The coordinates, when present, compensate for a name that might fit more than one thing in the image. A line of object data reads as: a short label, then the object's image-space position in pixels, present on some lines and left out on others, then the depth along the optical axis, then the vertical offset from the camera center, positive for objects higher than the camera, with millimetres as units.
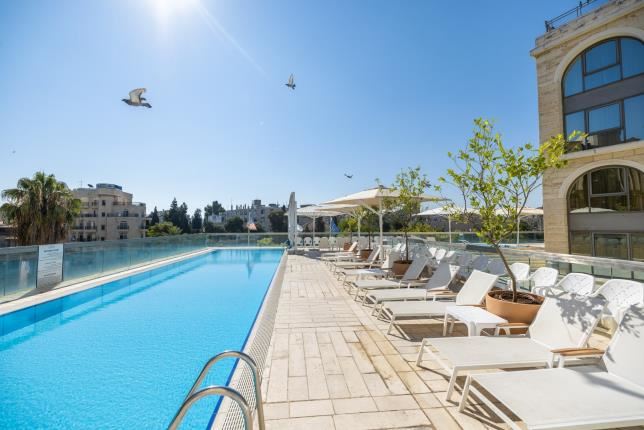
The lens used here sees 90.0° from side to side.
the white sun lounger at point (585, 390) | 1849 -1077
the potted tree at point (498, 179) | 4004 +683
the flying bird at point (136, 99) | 10031 +4089
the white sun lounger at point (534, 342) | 2619 -1056
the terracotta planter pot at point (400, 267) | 7629 -894
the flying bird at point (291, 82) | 11844 +5453
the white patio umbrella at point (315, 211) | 17578 +1031
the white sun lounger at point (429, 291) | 5289 -1048
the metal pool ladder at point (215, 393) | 1313 -760
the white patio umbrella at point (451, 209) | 5358 +351
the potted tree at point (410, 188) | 8805 +1146
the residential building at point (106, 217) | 61344 +2439
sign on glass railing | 7789 -889
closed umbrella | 16828 +460
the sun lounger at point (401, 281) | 6379 -1070
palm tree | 19172 +1206
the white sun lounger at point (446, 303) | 4273 -1067
